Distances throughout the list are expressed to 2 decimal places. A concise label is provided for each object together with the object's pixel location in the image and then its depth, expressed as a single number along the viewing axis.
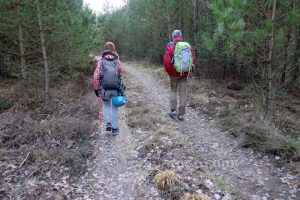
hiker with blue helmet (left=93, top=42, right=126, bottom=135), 6.46
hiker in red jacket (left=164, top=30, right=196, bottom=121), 7.51
